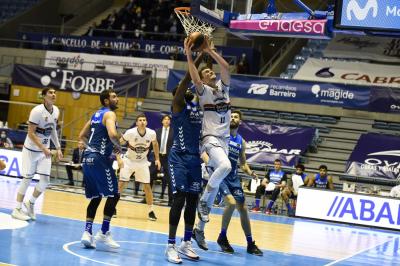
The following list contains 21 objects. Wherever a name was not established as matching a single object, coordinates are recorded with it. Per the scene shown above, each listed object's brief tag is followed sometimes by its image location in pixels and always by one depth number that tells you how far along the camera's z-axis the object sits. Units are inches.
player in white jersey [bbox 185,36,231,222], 334.3
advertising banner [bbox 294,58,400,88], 947.3
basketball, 320.7
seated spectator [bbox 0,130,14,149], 835.0
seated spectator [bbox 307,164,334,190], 700.0
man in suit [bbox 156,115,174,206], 601.6
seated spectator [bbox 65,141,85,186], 781.3
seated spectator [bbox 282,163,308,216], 700.0
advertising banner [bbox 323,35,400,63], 999.6
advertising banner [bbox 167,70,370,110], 878.4
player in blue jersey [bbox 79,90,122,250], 344.2
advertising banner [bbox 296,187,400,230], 642.8
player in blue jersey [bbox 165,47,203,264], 330.6
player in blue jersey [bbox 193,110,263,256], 374.9
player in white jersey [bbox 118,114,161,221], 531.8
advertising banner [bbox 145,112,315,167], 833.5
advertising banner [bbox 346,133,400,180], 788.0
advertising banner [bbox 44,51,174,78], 1054.4
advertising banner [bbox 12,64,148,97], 1002.7
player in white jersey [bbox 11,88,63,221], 425.7
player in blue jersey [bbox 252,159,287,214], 700.7
